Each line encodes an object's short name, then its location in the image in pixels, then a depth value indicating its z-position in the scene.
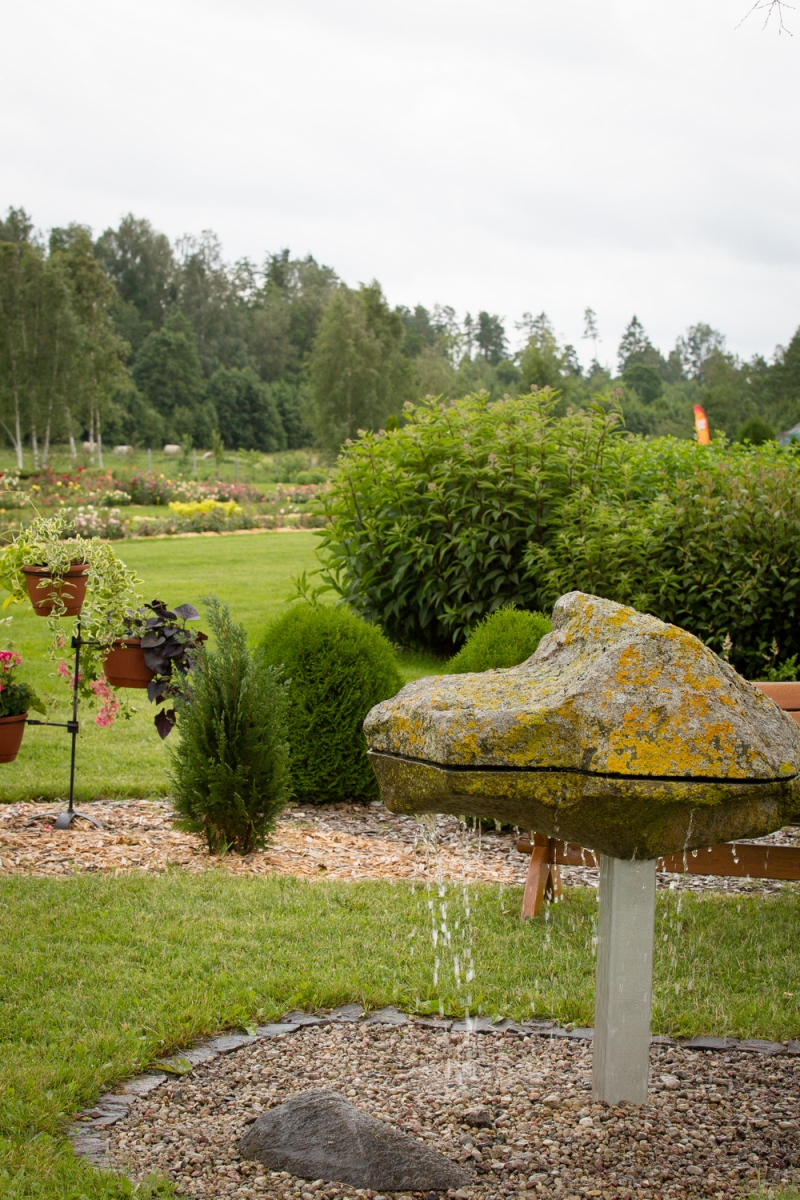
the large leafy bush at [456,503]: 8.23
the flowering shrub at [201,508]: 22.27
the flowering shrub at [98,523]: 18.25
